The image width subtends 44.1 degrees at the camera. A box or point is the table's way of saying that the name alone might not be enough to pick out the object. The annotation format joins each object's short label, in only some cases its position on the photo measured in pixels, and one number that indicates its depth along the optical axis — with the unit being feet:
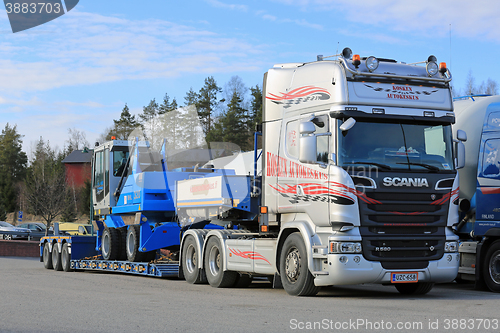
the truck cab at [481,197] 41.22
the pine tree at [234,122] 184.14
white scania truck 33.32
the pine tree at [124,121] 254.68
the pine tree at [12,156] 323.16
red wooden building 331.77
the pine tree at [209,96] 195.62
